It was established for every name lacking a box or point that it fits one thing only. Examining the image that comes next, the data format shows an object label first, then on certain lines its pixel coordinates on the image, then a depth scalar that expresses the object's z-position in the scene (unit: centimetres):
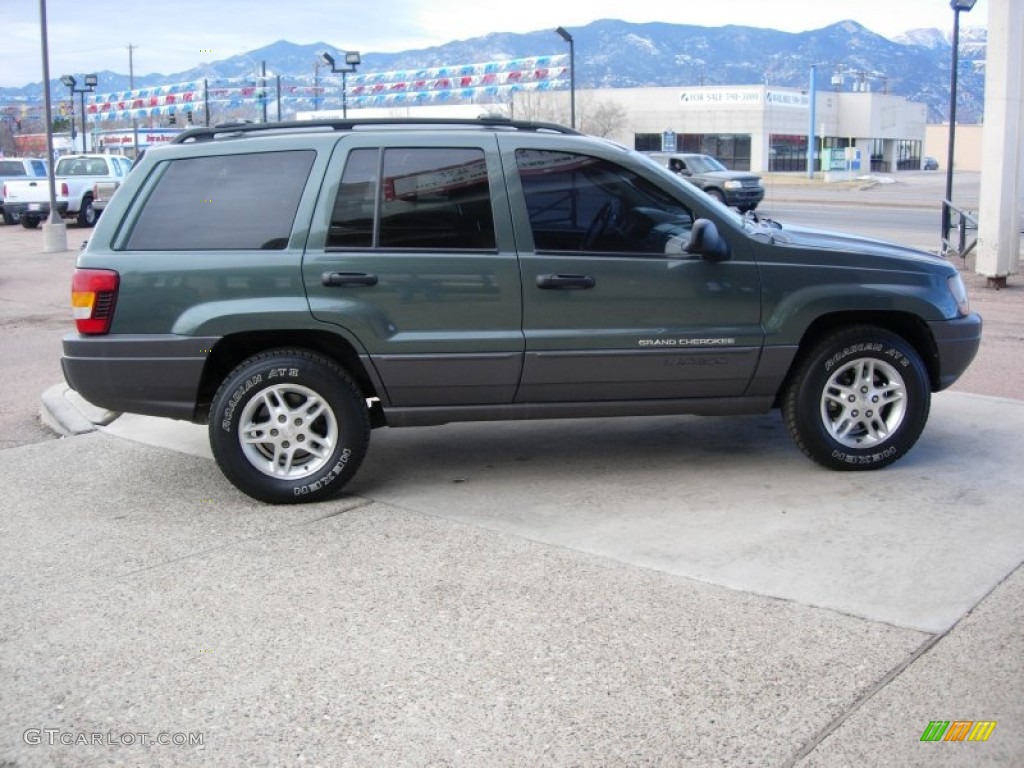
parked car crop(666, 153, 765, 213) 3195
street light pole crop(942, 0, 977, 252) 1677
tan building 10250
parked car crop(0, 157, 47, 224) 3247
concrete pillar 1288
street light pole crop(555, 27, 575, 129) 3491
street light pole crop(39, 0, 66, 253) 2297
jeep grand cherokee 562
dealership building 8169
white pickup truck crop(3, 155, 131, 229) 3016
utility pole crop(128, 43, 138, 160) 9862
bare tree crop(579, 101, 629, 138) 8050
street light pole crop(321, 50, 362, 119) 4009
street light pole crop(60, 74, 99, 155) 4612
